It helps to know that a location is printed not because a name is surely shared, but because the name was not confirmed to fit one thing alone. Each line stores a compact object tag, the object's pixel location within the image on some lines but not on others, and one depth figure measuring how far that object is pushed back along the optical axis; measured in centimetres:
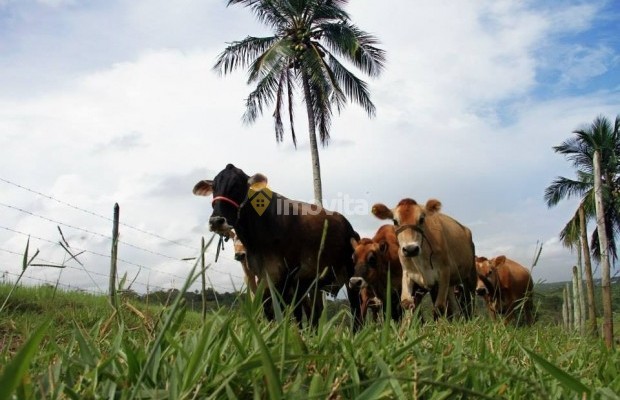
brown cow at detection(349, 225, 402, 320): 740
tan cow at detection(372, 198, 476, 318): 707
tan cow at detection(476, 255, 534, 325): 1140
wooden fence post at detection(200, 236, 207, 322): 120
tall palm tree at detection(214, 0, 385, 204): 2220
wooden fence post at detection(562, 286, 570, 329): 1907
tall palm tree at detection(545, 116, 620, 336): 3512
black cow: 685
